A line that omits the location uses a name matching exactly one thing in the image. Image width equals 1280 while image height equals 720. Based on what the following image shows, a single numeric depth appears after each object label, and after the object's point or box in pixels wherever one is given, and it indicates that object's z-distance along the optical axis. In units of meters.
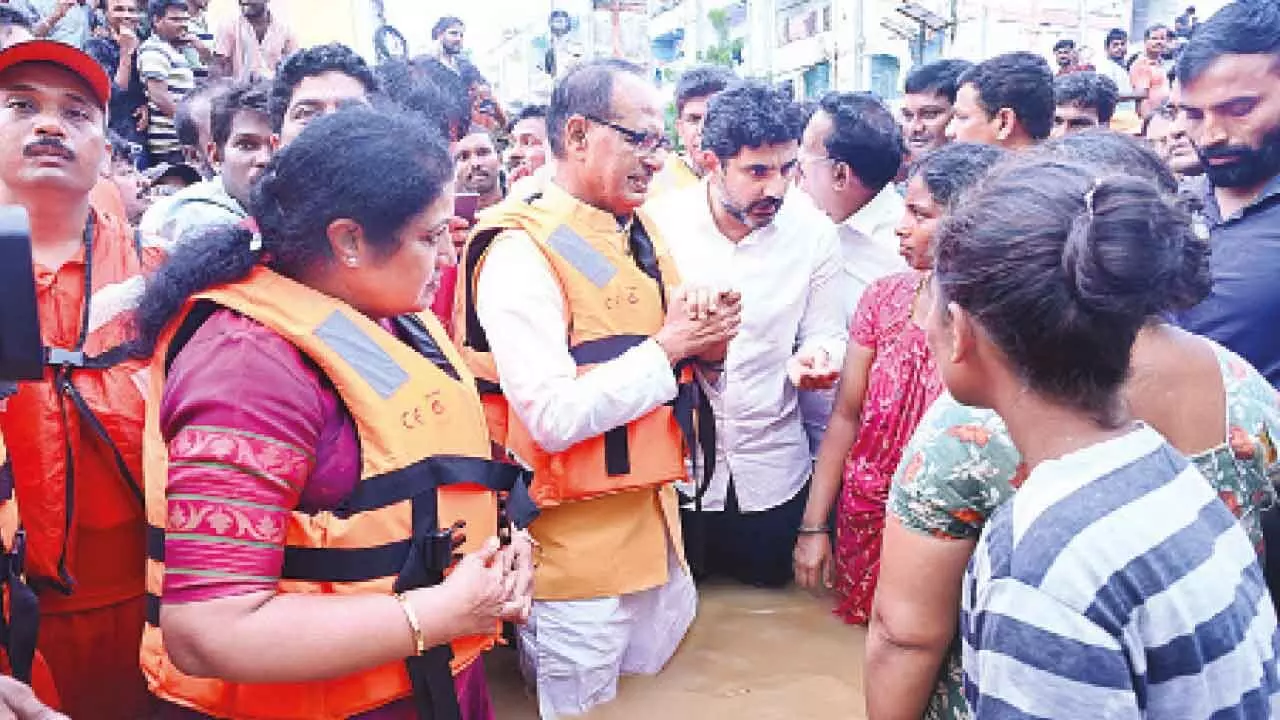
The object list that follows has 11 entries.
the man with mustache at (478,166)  4.66
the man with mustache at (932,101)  4.89
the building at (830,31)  22.14
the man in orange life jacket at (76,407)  1.97
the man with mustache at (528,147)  5.93
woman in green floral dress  1.41
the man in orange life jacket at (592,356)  2.54
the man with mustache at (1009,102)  3.76
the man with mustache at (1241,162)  2.38
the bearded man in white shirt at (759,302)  3.39
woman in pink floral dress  2.65
